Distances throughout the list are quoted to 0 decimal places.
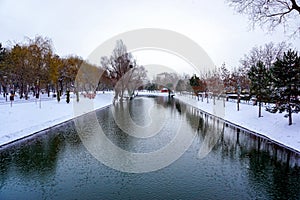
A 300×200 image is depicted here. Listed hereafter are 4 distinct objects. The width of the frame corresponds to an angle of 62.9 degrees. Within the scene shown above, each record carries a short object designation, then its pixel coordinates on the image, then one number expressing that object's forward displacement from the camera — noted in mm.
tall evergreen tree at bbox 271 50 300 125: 17719
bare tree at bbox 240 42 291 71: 38838
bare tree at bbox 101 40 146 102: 58094
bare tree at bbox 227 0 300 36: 15528
